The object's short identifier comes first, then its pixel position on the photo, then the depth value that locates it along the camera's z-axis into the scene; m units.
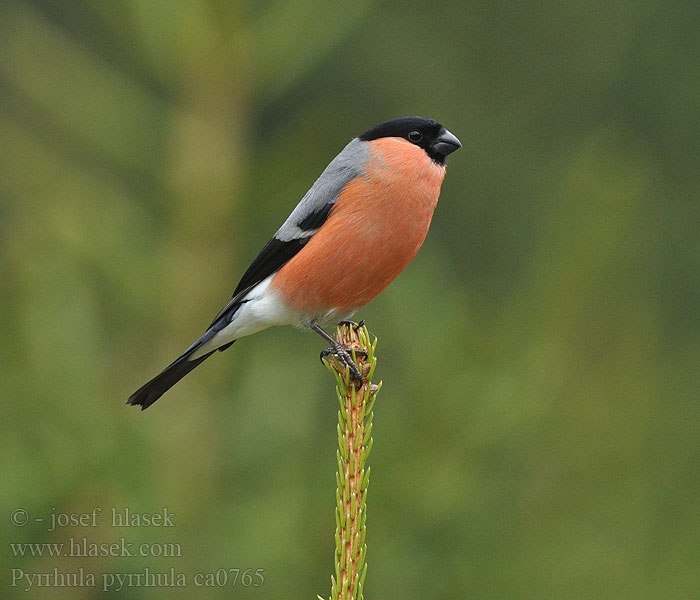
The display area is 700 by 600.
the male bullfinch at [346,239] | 6.15
